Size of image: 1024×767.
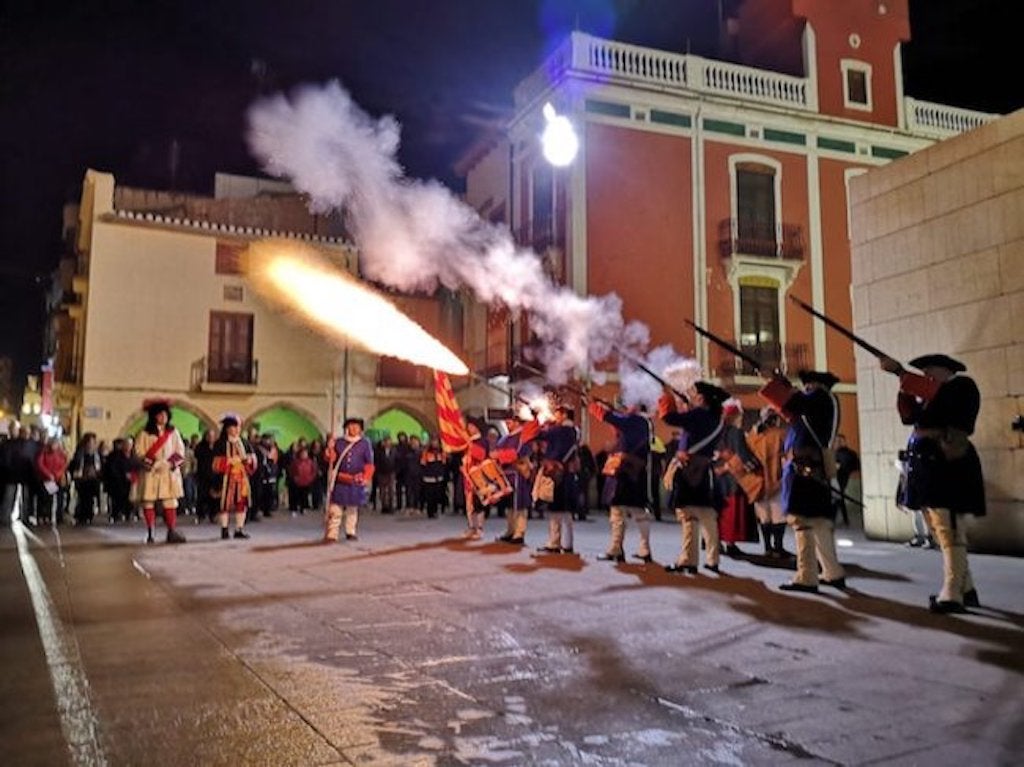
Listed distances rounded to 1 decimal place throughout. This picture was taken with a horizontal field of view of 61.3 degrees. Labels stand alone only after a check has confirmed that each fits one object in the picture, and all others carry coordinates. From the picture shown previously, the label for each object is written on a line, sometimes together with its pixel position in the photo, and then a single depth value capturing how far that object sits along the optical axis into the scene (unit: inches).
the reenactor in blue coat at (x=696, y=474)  329.1
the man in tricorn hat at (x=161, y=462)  445.1
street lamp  848.9
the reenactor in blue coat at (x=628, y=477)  360.8
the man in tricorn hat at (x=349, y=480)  459.0
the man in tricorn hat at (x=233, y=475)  480.1
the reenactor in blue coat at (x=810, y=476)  286.2
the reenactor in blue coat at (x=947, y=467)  247.1
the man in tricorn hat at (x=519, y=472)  440.5
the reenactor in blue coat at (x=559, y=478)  396.8
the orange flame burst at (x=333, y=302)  549.0
